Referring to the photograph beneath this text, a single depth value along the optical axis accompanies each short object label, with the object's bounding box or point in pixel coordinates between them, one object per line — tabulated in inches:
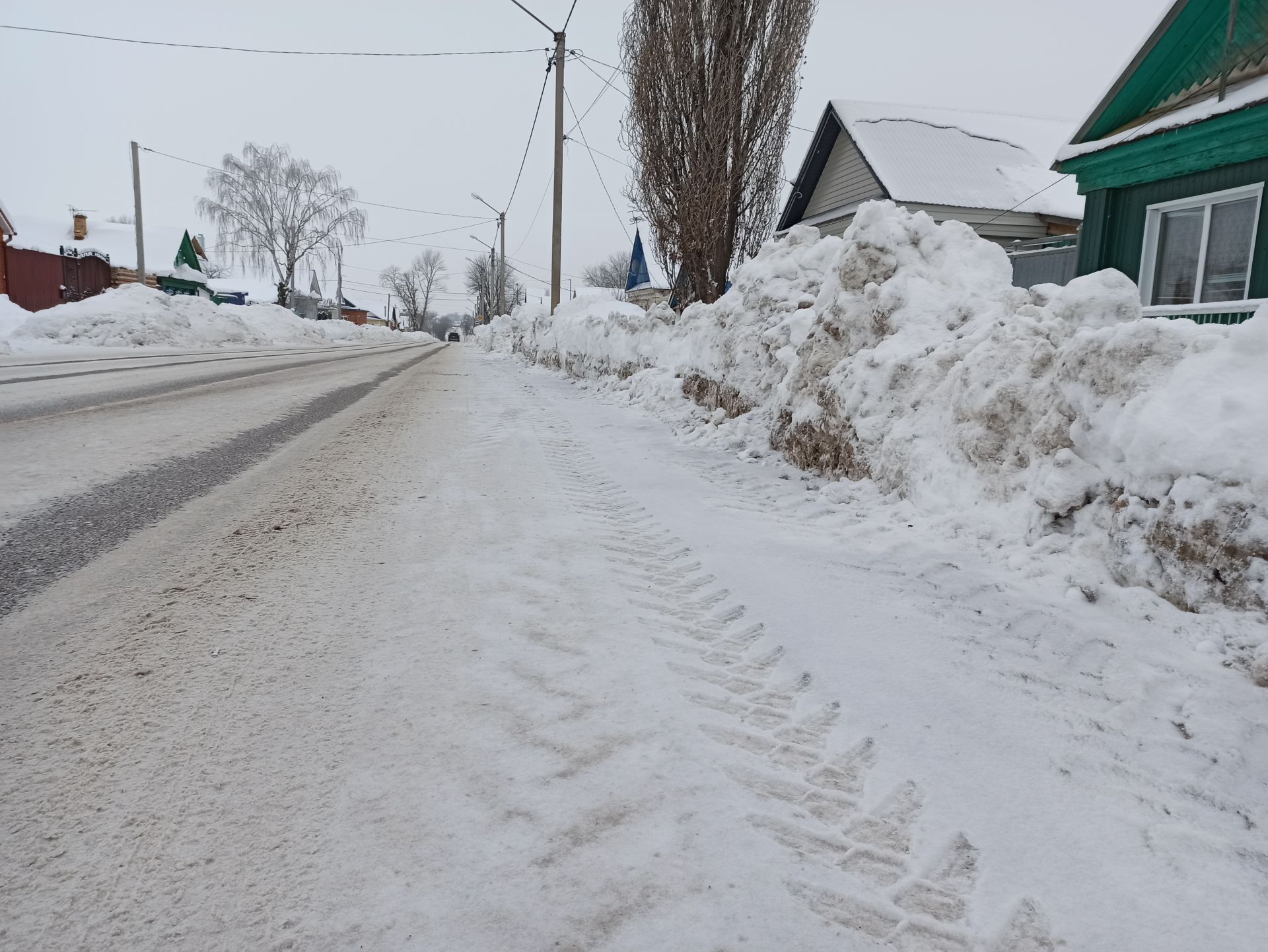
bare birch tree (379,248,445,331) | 3814.0
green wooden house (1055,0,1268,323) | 291.9
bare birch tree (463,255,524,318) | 2851.9
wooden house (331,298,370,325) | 3346.5
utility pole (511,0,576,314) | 657.0
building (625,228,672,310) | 1220.5
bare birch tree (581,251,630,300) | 3201.3
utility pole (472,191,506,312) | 1772.9
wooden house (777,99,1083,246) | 577.3
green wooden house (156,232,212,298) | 1647.4
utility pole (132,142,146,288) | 1058.7
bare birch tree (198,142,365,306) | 1771.7
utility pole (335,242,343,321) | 1977.7
